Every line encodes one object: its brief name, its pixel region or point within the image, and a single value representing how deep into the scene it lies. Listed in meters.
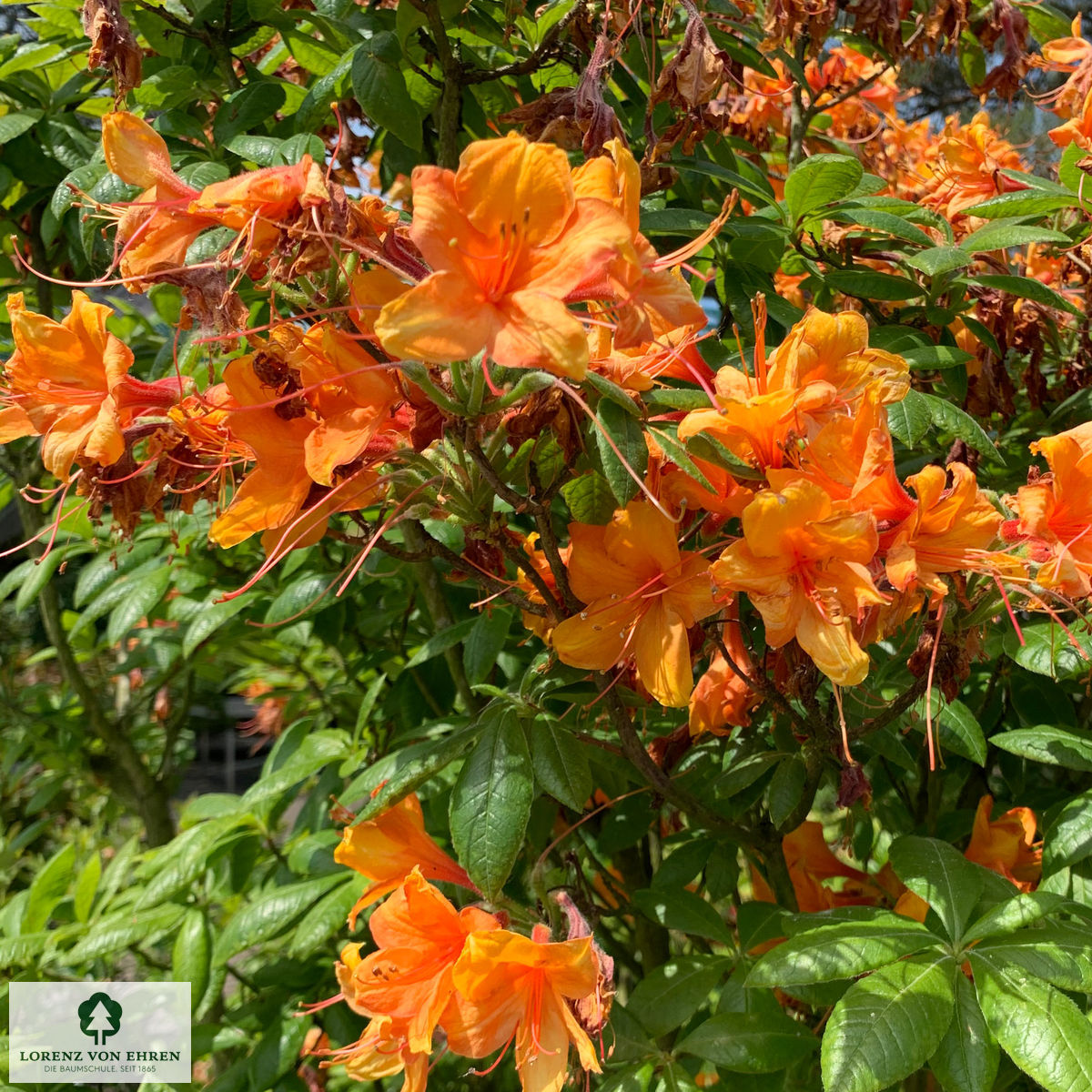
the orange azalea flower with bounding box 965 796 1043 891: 0.51
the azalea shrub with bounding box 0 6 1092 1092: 0.40
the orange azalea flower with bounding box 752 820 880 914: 0.55
